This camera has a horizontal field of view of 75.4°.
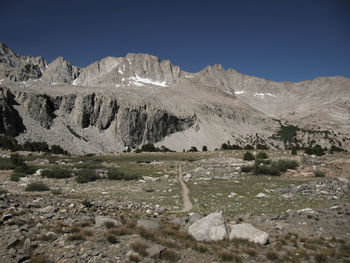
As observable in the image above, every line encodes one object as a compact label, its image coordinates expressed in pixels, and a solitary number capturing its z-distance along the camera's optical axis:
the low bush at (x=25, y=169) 29.81
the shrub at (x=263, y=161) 41.22
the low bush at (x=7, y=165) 33.03
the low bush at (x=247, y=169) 35.75
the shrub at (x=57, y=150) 74.36
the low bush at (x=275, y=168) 34.24
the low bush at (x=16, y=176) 24.52
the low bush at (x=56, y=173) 28.77
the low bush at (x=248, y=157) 49.49
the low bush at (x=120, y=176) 30.06
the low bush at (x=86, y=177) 26.67
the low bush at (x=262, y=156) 51.71
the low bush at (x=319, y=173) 32.29
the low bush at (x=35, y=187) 20.05
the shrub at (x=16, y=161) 35.86
